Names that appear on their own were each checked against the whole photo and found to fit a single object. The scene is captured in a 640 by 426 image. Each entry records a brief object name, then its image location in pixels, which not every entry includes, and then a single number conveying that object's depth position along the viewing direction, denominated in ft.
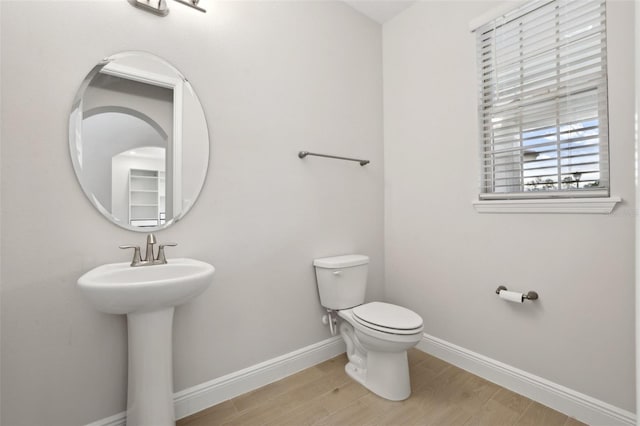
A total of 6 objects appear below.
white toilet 5.15
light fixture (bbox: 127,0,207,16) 4.51
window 4.66
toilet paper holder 5.19
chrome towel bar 6.24
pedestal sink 3.70
